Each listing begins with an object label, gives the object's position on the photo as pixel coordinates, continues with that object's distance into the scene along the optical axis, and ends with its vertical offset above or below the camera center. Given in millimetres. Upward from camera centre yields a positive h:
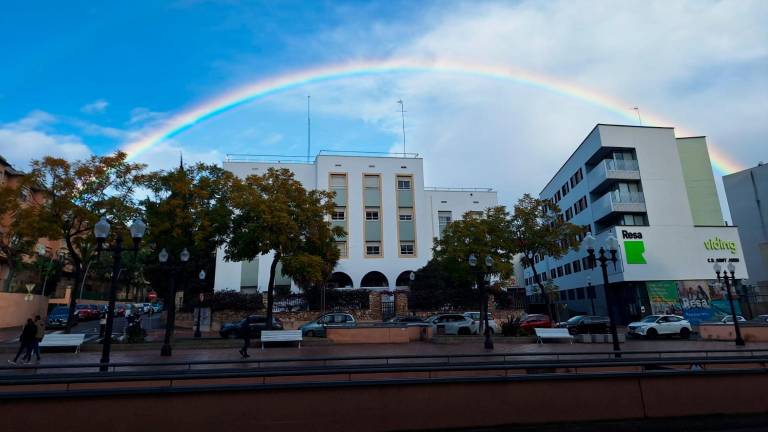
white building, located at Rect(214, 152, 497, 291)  44312 +9828
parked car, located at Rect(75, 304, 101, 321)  41459 +932
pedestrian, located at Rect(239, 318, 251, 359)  15777 -732
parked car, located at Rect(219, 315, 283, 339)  25344 -613
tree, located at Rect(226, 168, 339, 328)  21078 +4477
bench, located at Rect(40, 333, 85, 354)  18094 -727
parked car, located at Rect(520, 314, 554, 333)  27392 -803
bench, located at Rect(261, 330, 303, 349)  20000 -880
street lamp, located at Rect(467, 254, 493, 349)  18844 +715
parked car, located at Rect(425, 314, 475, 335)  26859 -958
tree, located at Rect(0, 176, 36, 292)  20734 +5858
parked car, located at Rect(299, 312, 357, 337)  24216 -503
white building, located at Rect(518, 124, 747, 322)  36219 +7607
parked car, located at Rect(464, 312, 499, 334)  27016 -766
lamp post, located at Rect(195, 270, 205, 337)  25923 +471
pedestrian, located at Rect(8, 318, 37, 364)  15234 -465
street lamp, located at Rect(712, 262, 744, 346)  20431 -1504
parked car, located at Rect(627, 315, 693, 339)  26828 -1337
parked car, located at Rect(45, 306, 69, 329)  33688 +287
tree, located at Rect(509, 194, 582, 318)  31844 +5666
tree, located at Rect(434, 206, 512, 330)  29078 +4640
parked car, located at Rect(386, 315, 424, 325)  29783 -466
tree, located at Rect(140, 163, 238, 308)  21438 +5396
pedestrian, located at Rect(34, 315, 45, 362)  15682 -867
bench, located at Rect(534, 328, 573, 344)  21453 -1236
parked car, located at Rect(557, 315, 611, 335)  27062 -1110
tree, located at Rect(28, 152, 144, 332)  20844 +6110
